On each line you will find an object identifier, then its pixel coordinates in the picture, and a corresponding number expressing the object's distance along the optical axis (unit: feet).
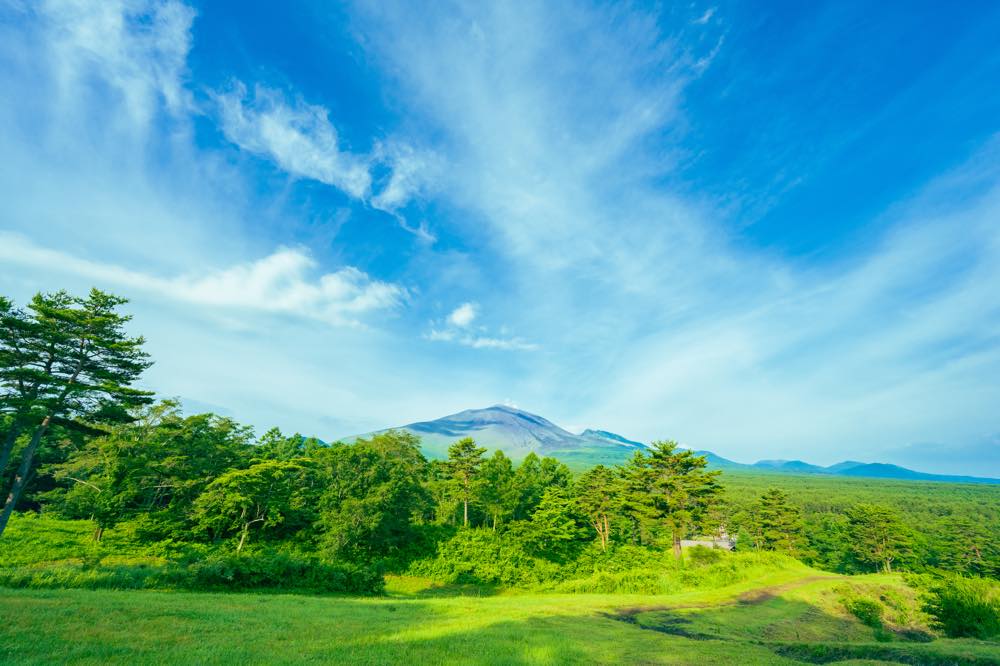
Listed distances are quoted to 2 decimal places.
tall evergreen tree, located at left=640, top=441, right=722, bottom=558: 118.01
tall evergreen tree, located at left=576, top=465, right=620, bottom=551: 141.49
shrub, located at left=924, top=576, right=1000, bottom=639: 49.24
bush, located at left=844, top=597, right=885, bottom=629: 56.59
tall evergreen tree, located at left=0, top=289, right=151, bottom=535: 72.59
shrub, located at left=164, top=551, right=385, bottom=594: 55.42
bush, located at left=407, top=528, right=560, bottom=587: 115.03
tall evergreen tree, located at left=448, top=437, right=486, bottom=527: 148.36
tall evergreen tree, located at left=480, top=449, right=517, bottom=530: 144.77
